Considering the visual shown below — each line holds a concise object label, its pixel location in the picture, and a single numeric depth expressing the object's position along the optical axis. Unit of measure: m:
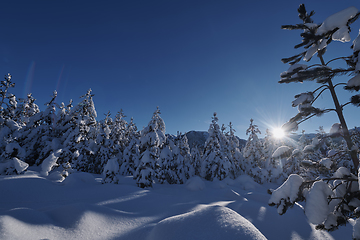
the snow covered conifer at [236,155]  26.31
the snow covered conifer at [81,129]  15.59
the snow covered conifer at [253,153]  26.12
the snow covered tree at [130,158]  22.33
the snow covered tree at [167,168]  19.32
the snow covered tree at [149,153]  13.20
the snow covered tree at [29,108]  24.02
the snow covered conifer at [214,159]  19.81
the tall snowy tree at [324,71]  2.28
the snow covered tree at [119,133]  26.98
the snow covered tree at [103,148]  22.38
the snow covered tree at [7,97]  14.17
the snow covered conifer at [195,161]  25.58
